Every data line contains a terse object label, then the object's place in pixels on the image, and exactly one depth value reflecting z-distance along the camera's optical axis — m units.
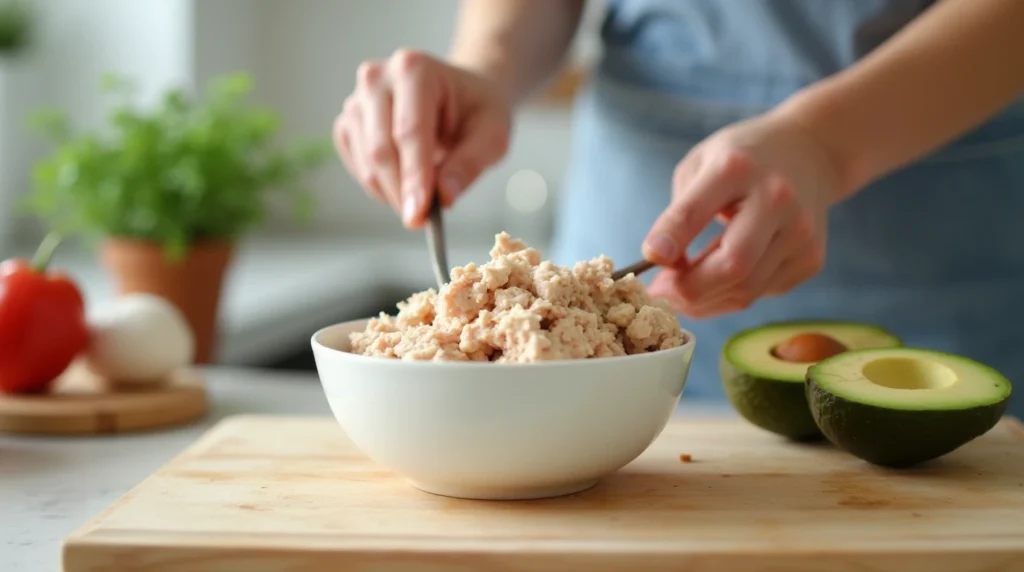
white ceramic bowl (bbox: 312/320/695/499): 0.78
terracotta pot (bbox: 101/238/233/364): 1.82
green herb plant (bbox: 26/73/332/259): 1.80
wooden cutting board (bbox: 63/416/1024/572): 0.73
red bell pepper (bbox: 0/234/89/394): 1.29
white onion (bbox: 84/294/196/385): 1.34
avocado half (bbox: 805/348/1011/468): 0.87
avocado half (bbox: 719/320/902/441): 1.01
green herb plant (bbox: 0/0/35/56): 2.96
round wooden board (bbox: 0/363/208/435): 1.24
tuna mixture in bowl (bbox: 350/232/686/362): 0.82
